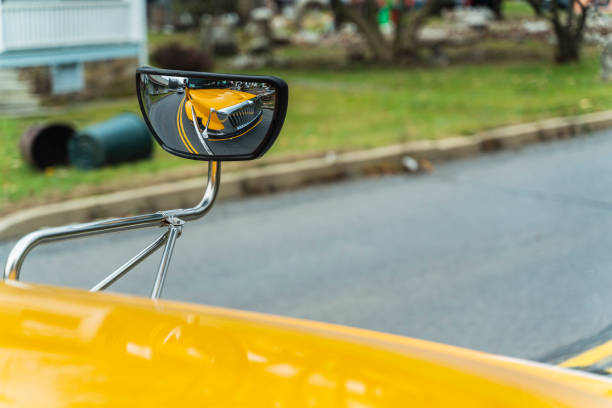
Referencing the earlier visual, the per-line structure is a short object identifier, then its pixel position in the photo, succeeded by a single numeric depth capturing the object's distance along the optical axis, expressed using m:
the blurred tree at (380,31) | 17.75
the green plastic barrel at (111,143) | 7.75
